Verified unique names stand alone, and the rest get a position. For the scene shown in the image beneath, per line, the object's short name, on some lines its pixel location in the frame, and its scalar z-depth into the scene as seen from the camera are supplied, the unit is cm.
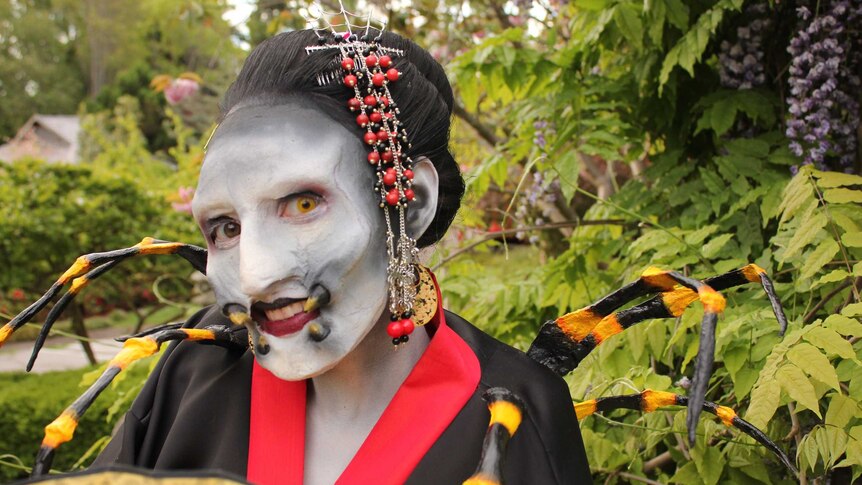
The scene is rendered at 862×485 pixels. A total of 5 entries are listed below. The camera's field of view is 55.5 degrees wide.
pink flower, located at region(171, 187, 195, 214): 538
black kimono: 132
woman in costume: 122
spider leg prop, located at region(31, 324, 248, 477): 114
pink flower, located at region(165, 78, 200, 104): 510
